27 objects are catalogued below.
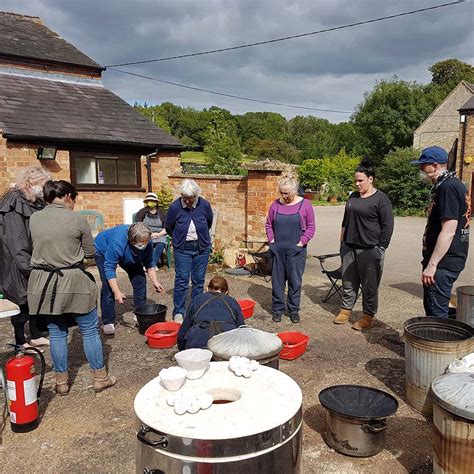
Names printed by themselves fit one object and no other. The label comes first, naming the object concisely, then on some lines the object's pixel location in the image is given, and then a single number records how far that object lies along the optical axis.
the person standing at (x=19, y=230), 4.06
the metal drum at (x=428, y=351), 3.19
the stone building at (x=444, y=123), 36.53
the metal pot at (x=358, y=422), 2.85
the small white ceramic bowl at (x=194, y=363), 2.29
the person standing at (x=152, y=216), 7.82
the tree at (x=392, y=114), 41.62
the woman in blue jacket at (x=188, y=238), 5.45
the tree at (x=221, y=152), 25.12
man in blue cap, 3.67
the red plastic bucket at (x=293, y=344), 4.44
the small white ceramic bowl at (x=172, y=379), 2.14
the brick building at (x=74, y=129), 9.59
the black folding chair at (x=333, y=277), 6.31
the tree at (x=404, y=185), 23.50
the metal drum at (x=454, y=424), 2.26
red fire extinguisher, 3.16
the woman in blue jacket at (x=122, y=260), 4.53
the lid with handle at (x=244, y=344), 2.94
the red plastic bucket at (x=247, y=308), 5.70
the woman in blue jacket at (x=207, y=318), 3.31
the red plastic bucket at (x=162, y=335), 4.82
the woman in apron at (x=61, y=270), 3.41
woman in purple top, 5.56
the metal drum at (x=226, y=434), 1.75
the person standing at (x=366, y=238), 5.03
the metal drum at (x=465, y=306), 4.08
